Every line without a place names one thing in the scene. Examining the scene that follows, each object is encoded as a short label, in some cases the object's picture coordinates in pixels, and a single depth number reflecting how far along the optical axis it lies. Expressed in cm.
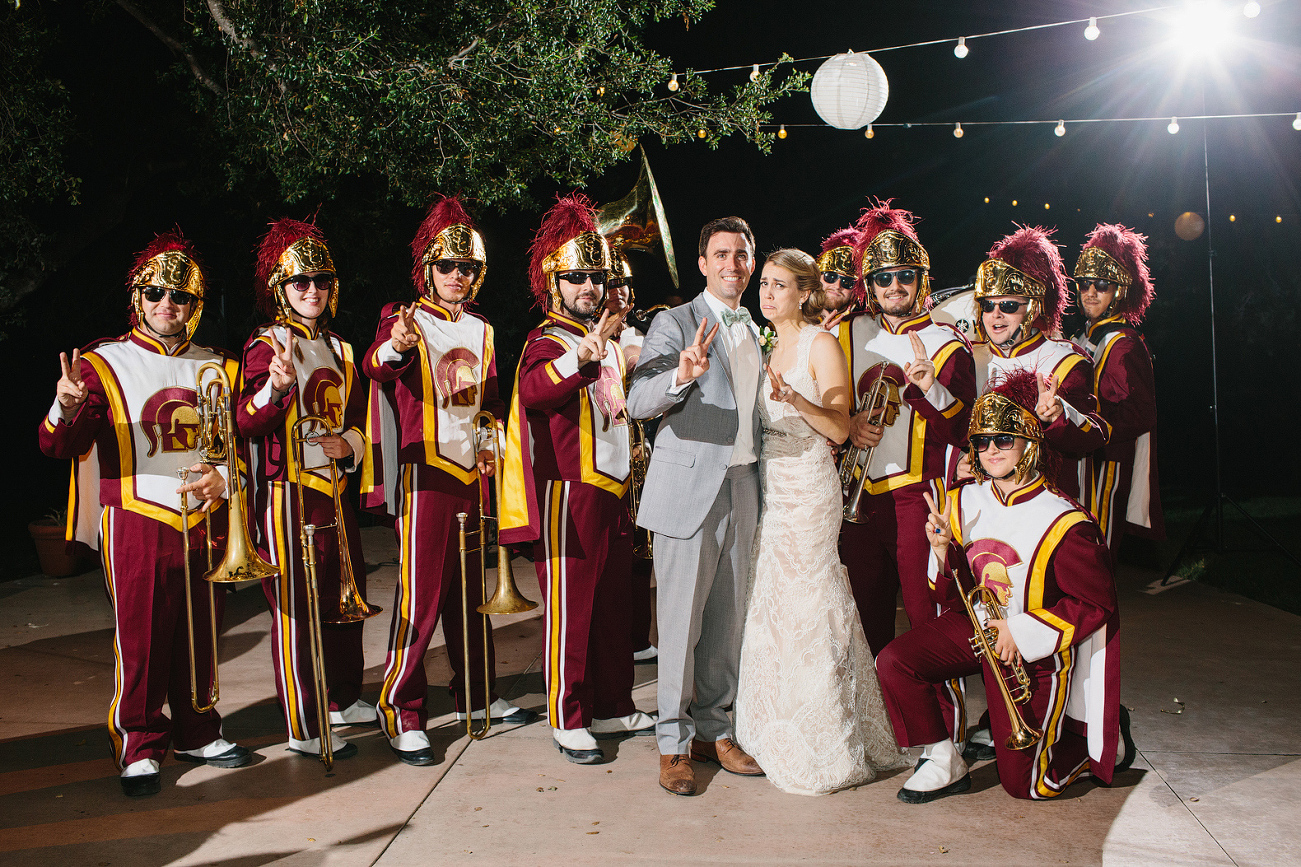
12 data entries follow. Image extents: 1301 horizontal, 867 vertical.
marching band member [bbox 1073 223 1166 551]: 466
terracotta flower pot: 744
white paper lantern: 667
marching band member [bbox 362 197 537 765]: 390
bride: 343
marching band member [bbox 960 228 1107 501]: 400
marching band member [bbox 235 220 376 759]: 376
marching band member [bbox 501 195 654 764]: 383
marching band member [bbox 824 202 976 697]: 379
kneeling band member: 330
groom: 340
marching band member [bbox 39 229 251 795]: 353
